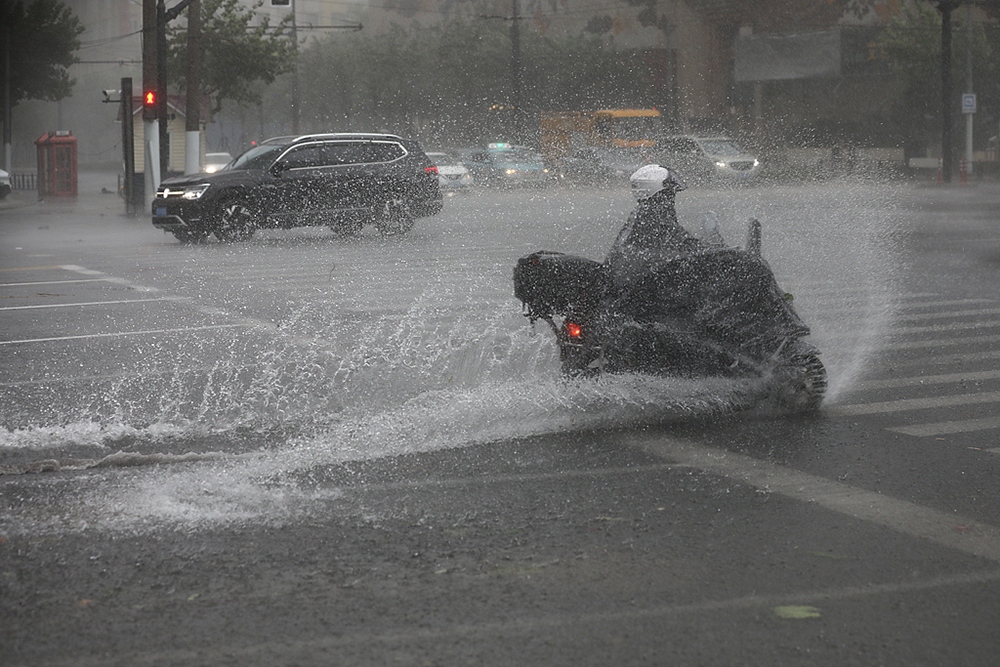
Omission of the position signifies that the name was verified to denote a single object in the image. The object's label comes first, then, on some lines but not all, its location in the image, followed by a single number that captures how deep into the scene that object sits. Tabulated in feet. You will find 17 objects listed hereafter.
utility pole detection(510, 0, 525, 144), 157.28
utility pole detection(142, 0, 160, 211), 93.15
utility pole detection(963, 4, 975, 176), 135.64
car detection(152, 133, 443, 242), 68.39
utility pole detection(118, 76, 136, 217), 91.91
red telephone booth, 133.80
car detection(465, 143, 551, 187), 127.95
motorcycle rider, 24.04
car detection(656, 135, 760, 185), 119.44
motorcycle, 24.00
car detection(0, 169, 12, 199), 122.00
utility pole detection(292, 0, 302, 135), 183.71
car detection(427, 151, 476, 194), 127.03
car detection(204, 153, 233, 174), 136.63
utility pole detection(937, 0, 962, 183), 124.67
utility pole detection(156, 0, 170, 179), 91.45
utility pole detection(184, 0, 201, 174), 94.73
